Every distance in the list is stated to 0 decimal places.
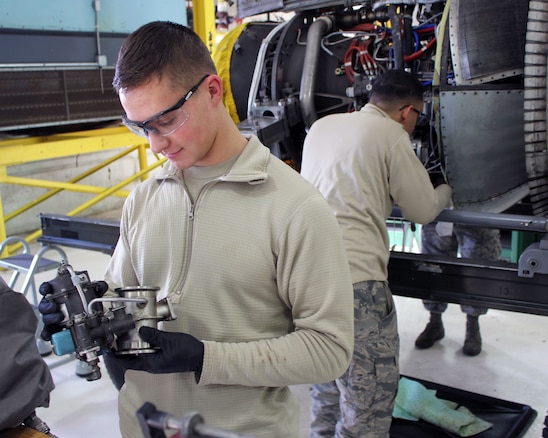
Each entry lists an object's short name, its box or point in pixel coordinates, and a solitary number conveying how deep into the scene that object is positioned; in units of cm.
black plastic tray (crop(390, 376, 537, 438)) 281
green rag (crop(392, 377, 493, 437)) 282
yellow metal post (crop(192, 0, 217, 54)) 664
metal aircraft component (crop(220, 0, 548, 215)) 269
